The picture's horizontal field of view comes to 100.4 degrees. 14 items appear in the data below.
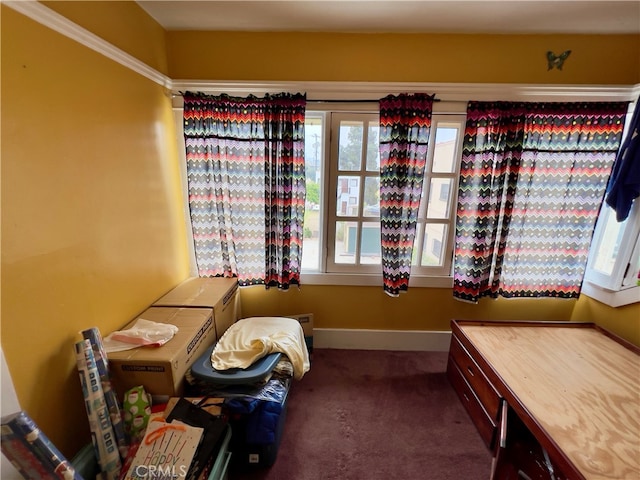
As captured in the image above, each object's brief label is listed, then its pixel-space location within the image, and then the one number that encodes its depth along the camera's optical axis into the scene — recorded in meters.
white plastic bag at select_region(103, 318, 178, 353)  1.24
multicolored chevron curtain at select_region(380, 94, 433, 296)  1.79
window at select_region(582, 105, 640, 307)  1.73
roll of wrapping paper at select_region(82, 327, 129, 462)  1.11
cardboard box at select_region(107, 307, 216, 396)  1.18
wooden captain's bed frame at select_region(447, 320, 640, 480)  0.99
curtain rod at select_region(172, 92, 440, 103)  1.83
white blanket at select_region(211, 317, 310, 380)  1.41
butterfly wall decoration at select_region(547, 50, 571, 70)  1.76
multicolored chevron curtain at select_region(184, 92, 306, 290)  1.81
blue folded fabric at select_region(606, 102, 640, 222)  1.64
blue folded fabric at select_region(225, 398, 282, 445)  1.25
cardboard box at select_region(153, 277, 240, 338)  1.68
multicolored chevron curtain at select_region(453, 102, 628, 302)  1.77
